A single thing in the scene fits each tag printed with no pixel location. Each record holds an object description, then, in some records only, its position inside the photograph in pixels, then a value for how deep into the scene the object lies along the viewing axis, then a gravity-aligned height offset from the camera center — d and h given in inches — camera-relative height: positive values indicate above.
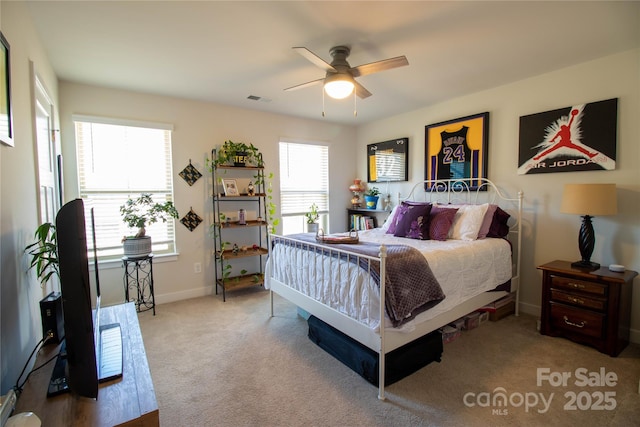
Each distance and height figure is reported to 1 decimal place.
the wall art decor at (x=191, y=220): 147.5 -10.3
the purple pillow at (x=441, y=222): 122.4 -10.6
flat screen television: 40.9 -14.3
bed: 76.7 -22.2
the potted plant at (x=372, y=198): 186.7 -0.3
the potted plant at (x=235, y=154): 148.4 +22.9
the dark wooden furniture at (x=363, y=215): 185.4 -11.9
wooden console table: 40.6 -29.8
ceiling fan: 82.8 +37.5
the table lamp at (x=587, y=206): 95.2 -3.5
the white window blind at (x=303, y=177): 179.3 +13.1
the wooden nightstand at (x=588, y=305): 92.2 -36.4
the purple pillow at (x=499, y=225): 120.8 -11.8
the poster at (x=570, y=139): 103.9 +21.5
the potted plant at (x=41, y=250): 63.3 -10.9
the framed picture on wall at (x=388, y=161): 171.9 +22.6
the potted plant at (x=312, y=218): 179.6 -12.4
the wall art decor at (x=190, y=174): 146.4 +12.6
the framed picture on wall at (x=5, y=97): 52.4 +19.2
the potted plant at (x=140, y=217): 123.3 -7.4
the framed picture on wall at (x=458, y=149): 137.9 +23.6
